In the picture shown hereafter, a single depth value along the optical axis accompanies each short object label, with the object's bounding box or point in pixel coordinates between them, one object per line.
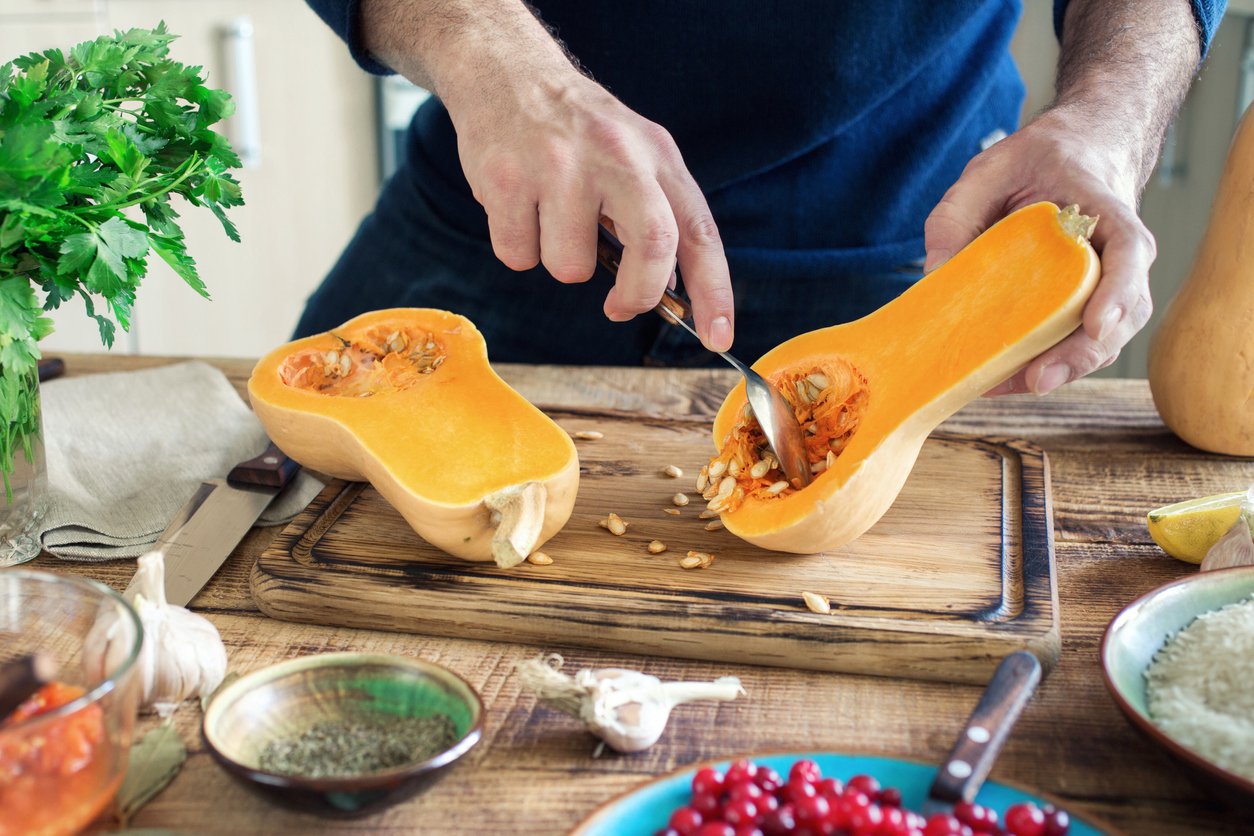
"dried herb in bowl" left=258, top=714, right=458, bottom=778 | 0.75
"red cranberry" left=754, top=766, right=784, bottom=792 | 0.71
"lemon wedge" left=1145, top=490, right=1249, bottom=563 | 1.08
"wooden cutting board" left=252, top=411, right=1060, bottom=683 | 0.96
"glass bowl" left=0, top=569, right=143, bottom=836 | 0.65
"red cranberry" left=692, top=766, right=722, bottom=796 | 0.70
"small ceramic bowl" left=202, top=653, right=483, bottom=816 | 0.71
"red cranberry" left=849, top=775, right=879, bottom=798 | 0.71
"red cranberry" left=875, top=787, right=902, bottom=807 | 0.70
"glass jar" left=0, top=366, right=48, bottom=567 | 1.06
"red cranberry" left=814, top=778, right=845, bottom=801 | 0.69
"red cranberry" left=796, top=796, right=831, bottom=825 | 0.67
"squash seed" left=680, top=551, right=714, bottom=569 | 1.08
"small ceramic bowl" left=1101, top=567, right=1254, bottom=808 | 0.70
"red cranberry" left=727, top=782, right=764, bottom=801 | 0.69
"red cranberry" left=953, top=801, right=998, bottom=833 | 0.68
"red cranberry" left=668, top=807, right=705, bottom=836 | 0.68
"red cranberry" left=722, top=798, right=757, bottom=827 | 0.68
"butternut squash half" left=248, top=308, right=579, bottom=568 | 1.04
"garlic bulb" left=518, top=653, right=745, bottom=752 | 0.82
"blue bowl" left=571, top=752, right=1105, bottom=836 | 0.70
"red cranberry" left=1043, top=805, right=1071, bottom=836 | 0.68
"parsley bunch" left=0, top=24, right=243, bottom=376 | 0.93
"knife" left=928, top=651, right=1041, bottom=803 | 0.71
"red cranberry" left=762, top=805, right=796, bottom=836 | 0.67
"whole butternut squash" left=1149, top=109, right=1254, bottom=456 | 1.31
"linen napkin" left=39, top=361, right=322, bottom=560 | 1.16
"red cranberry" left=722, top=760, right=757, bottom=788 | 0.71
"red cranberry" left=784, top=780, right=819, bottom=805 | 0.69
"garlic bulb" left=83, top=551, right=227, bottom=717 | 0.86
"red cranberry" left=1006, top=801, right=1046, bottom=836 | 0.68
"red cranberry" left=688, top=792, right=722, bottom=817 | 0.69
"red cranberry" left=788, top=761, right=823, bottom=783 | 0.71
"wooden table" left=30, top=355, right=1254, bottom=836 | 0.77
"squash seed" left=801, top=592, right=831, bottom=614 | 0.98
